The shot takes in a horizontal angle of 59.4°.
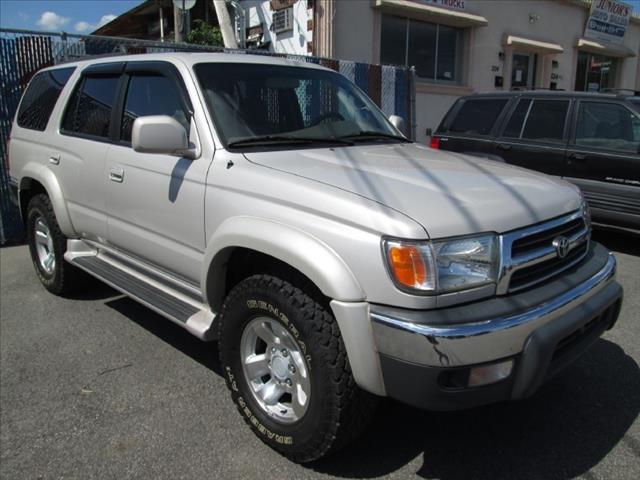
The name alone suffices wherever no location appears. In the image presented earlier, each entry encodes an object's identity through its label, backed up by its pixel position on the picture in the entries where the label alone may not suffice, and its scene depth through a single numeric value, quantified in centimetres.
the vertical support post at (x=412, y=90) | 944
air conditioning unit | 1144
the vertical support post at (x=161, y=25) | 1658
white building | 1131
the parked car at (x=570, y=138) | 615
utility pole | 980
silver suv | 218
